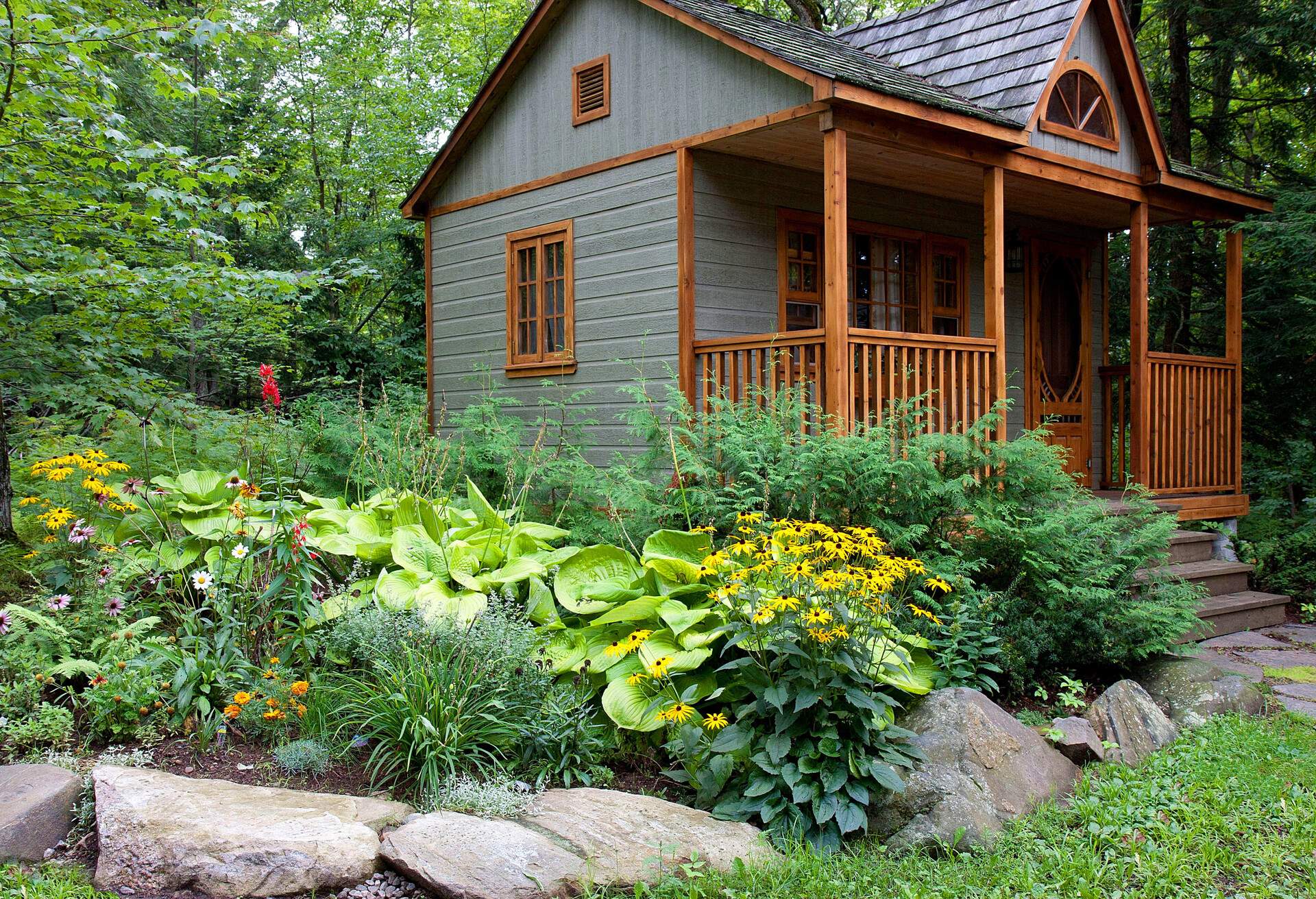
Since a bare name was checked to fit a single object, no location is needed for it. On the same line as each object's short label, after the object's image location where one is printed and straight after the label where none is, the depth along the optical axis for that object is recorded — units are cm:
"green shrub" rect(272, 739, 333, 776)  395
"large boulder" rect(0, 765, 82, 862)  338
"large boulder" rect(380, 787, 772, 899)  330
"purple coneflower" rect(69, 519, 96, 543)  460
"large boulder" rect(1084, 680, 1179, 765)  480
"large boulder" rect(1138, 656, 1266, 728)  533
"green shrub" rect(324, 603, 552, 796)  394
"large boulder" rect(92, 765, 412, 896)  322
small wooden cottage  714
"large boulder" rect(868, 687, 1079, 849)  388
